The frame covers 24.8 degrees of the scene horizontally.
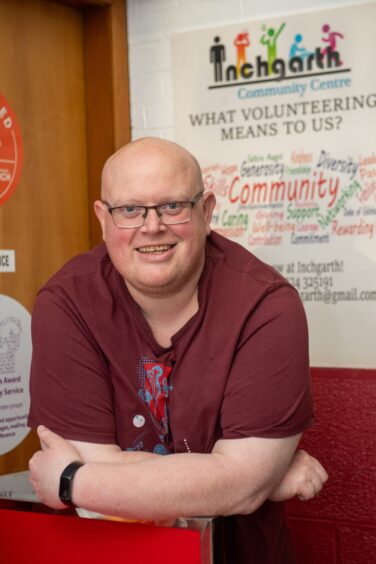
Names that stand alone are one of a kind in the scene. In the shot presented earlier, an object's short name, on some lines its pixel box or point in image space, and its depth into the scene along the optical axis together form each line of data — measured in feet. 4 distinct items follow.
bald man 5.87
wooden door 9.80
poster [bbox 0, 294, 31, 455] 9.57
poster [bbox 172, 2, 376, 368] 9.45
